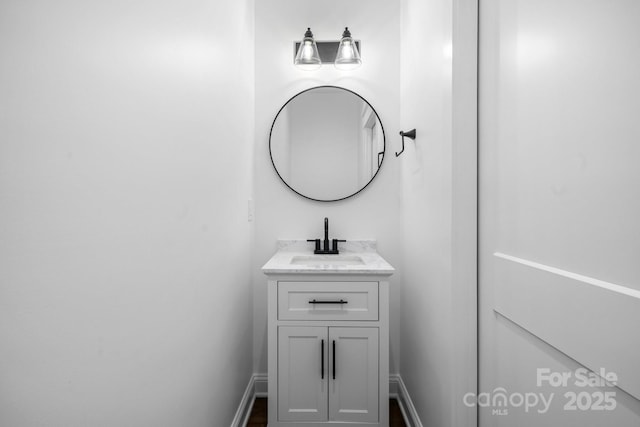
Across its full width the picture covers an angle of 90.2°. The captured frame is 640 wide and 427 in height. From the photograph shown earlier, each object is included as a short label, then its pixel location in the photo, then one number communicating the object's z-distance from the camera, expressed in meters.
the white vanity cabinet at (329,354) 1.48
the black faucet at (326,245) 1.89
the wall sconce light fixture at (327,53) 1.84
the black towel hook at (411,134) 1.59
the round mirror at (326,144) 1.97
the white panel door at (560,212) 0.58
